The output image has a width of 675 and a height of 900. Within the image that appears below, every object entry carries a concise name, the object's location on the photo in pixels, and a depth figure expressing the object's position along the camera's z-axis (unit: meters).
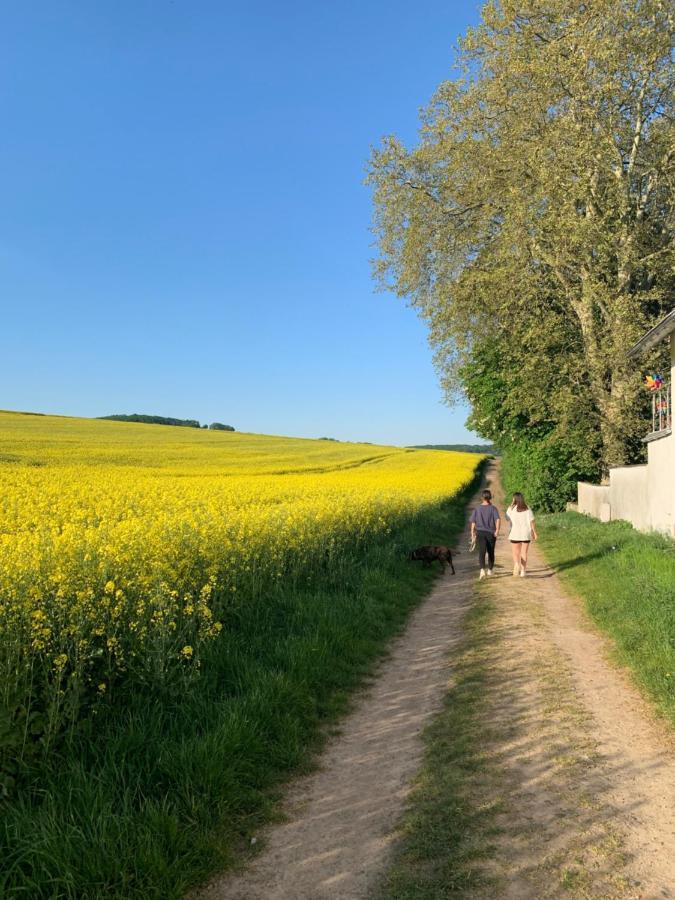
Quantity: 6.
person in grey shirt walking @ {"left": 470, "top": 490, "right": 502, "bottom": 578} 12.27
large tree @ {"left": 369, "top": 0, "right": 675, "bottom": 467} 17.00
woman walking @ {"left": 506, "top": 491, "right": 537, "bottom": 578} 11.91
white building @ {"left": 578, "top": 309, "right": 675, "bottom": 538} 13.17
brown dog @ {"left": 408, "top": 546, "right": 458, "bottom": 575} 12.52
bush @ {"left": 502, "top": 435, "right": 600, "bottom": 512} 22.09
